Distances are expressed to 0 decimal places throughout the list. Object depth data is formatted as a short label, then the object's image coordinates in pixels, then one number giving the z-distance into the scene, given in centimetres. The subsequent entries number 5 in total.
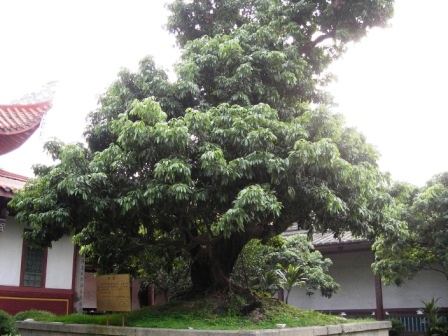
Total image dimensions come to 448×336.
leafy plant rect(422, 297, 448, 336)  1655
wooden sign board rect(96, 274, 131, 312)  941
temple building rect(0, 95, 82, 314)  1220
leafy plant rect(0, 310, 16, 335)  1072
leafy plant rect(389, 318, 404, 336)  1817
